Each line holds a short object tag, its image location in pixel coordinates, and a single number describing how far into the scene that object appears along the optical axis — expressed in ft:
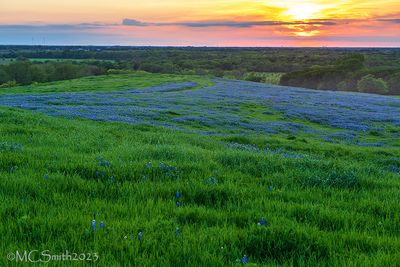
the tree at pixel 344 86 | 390.21
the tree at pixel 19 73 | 322.14
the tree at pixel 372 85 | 351.87
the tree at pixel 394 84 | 366.02
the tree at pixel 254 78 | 404.16
